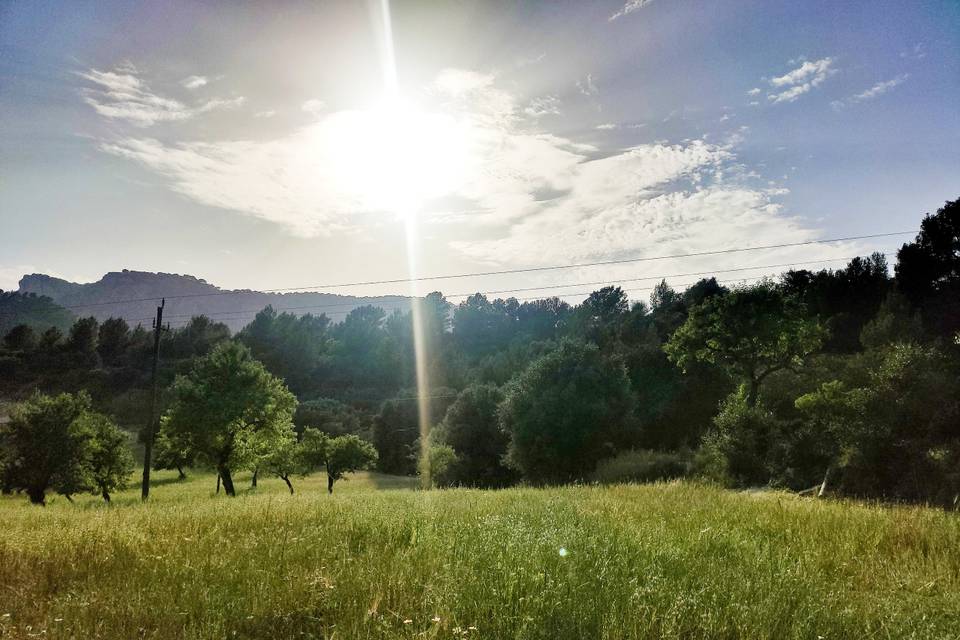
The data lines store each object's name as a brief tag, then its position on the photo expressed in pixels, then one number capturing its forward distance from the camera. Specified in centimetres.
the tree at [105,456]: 4006
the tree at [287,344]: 11362
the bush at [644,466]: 2954
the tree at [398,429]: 6669
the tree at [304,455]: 4581
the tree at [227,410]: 3512
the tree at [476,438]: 4656
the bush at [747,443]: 2397
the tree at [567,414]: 3756
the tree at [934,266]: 4997
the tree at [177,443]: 3562
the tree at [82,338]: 11156
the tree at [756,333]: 3425
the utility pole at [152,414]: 3146
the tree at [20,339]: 10700
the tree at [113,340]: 11662
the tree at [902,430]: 1602
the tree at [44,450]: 3728
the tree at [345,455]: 4562
